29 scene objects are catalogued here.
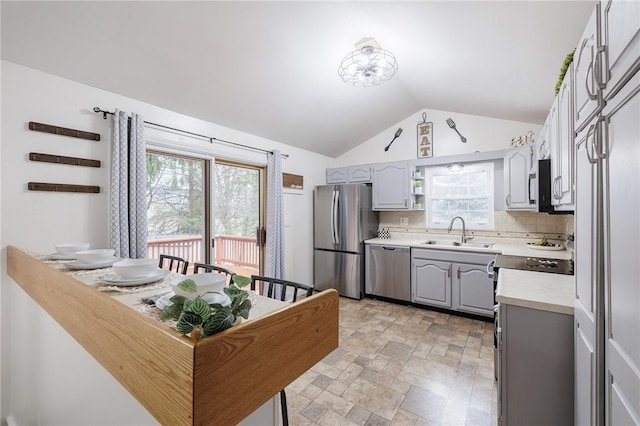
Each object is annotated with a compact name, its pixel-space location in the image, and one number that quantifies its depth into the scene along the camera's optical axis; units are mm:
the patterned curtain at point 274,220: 3488
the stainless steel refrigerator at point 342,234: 3971
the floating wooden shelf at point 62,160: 1835
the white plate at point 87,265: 1392
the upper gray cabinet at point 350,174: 4219
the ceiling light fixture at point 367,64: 2336
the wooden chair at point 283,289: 1426
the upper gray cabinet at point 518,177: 3002
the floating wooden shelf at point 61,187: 1827
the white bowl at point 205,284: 796
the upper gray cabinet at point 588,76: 918
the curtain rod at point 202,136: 2115
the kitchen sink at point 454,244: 3561
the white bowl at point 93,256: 1446
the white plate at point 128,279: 1163
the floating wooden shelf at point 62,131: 1835
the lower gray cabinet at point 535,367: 1322
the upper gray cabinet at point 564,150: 1430
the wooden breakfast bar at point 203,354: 503
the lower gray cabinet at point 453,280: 3127
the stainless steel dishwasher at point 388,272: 3660
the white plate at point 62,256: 1571
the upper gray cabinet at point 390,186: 3898
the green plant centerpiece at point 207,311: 549
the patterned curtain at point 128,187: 2102
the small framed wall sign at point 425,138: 3998
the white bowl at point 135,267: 1195
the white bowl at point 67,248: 1640
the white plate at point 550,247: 2951
